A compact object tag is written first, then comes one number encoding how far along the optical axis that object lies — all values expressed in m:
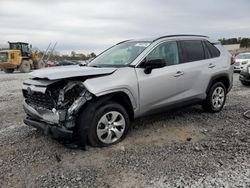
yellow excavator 16.27
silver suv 2.74
